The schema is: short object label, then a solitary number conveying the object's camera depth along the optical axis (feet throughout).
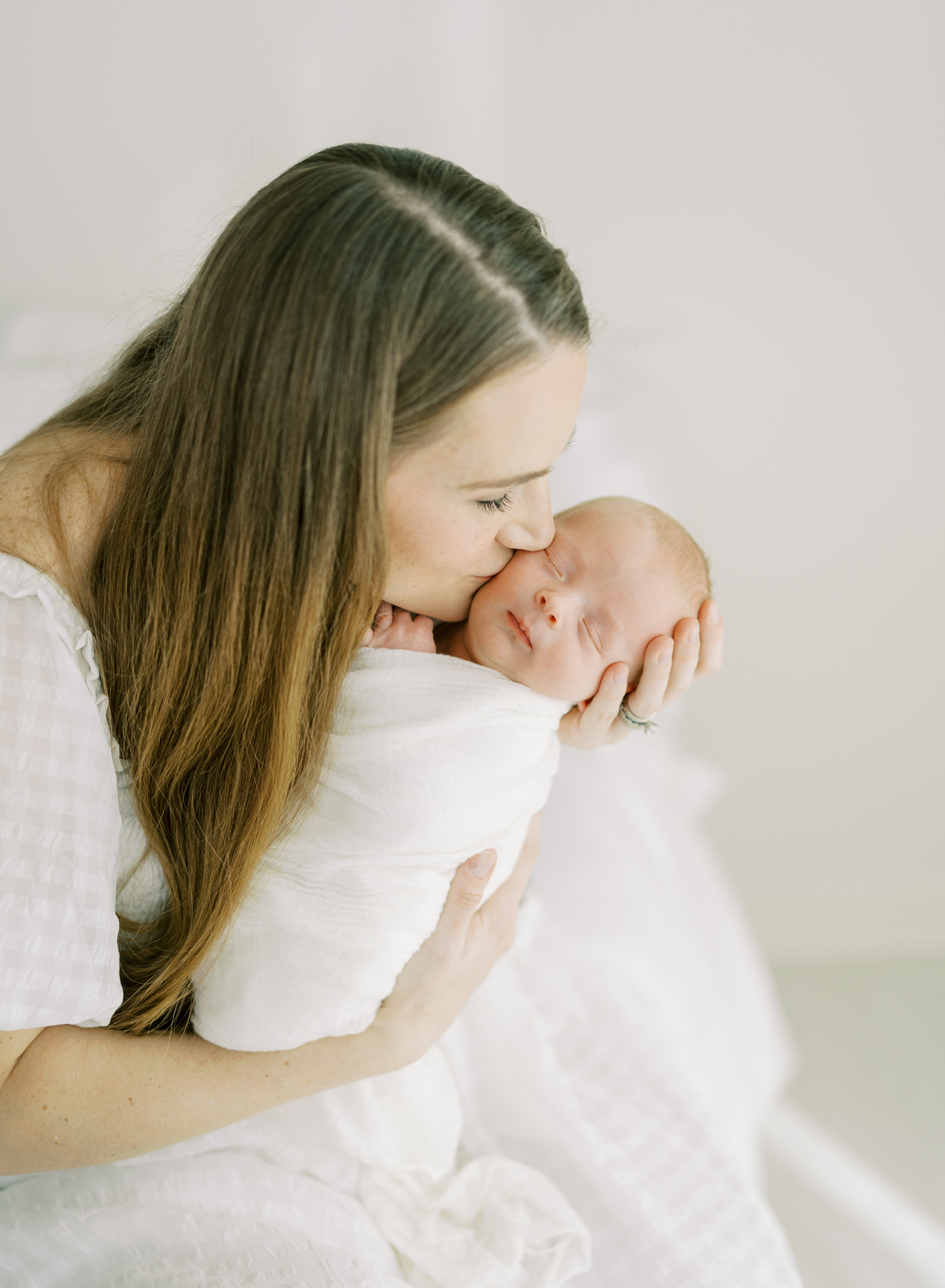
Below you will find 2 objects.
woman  2.69
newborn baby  3.09
